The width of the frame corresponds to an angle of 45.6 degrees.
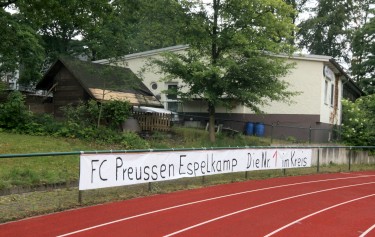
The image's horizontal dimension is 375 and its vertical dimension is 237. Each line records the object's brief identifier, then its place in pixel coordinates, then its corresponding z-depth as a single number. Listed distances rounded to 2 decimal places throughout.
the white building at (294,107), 29.34
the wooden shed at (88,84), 21.11
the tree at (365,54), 44.91
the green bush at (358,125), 28.06
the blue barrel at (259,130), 29.25
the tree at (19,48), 16.06
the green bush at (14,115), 19.67
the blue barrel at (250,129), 29.23
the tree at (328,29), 49.88
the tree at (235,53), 21.52
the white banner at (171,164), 10.60
